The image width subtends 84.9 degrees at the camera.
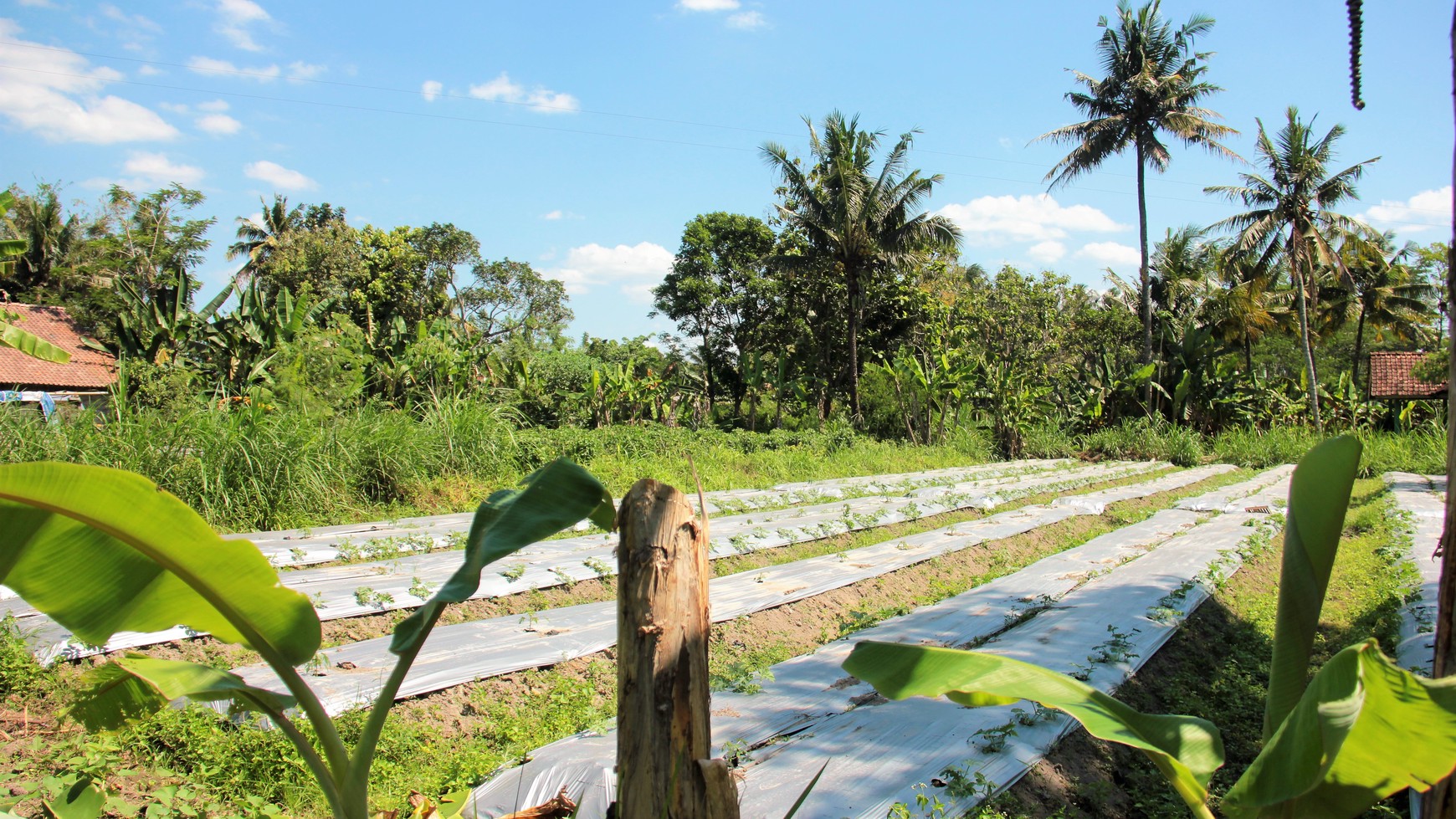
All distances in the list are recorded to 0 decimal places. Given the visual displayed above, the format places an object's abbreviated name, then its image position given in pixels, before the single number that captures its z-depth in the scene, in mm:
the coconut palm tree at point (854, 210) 18531
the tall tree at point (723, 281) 22438
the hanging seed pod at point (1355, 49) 1358
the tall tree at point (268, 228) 28750
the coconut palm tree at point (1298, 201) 18906
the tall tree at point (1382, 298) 26562
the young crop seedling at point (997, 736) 2906
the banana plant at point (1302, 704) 1224
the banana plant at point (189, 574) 1331
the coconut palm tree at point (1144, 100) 18969
